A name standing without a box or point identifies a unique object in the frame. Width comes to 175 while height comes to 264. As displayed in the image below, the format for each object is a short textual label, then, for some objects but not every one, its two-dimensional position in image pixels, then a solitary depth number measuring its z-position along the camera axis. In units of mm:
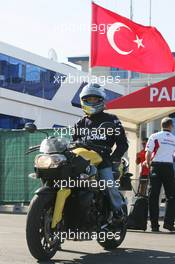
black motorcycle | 5660
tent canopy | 11891
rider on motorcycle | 6398
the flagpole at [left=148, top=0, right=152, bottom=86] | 24859
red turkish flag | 18109
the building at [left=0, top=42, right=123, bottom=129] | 36312
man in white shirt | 9234
